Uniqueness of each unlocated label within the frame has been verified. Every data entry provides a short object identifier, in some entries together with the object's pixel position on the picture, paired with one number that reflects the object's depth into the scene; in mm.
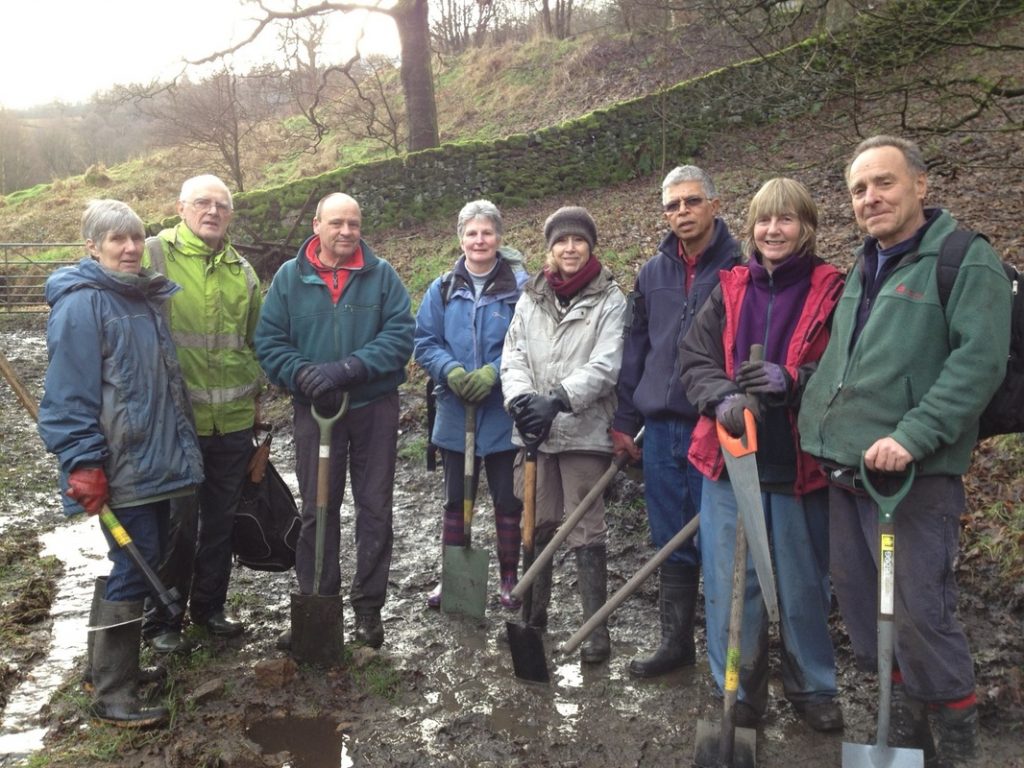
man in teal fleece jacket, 4188
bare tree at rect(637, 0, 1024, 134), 5434
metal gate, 18016
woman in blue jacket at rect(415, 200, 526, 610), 4613
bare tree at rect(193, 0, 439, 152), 15820
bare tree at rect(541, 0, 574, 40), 25609
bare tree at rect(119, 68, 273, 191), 20031
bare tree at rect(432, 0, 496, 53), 27438
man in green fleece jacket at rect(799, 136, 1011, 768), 2654
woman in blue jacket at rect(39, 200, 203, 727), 3449
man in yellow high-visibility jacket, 4125
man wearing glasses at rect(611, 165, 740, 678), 3707
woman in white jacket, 4051
